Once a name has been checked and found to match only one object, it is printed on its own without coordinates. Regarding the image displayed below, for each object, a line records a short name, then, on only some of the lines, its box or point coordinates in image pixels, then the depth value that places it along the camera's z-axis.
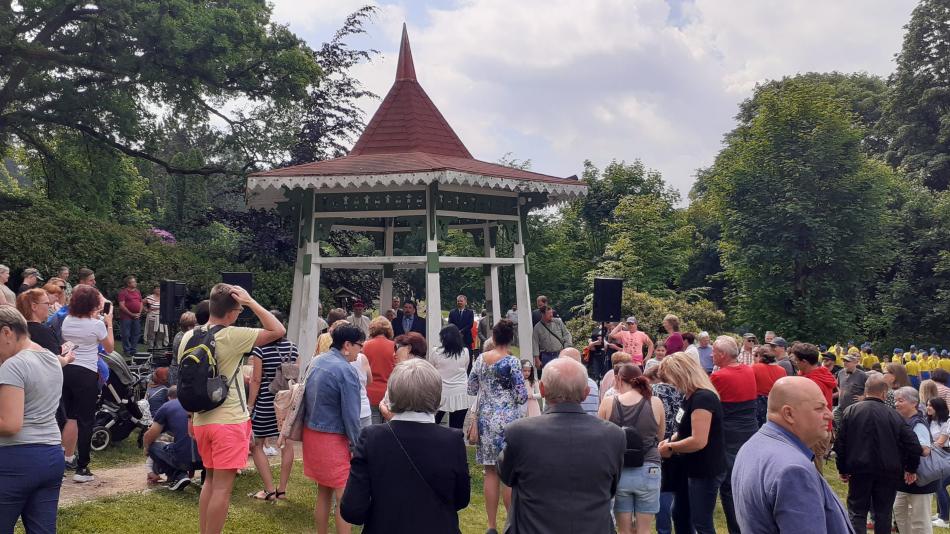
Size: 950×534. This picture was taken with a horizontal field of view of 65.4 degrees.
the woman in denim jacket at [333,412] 6.03
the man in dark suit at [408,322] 13.66
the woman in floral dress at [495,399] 6.82
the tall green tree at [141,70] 18.50
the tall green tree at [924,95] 38.31
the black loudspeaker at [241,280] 11.10
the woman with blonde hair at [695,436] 5.88
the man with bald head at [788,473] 3.00
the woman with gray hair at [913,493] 7.01
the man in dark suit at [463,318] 14.27
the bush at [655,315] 22.55
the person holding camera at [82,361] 7.25
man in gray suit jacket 3.72
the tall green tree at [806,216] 31.50
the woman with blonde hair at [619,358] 6.96
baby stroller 9.90
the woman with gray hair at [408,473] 3.59
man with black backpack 5.20
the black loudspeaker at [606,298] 12.86
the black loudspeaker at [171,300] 11.76
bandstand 11.95
